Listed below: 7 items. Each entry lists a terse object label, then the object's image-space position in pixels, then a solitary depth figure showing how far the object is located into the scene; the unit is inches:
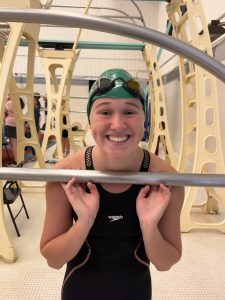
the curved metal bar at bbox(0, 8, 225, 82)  24.7
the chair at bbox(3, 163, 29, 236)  83.9
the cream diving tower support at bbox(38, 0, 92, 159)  136.5
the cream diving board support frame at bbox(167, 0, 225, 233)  86.2
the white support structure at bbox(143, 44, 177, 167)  144.3
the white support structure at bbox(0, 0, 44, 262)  69.7
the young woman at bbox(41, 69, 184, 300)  30.3
